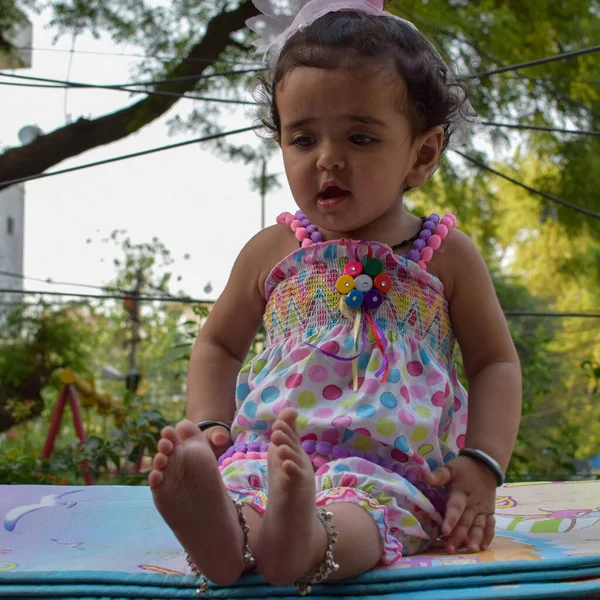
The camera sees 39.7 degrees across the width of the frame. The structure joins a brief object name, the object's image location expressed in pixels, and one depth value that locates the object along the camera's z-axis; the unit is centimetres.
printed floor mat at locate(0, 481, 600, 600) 93
